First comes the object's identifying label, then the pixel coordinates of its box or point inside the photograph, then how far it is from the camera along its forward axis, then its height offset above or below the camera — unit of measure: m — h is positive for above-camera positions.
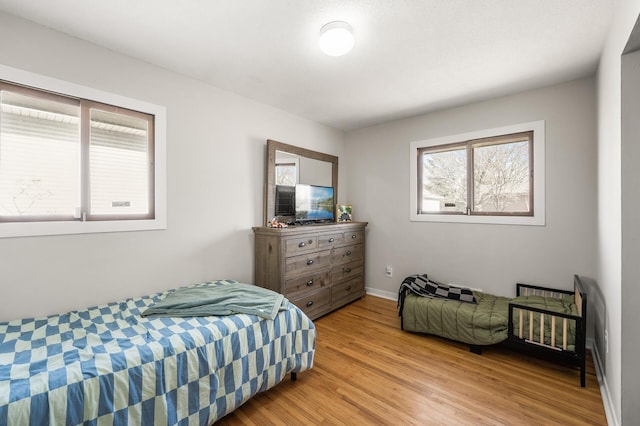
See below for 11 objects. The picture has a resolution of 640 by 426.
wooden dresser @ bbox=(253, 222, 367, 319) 2.79 -0.57
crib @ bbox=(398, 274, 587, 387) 2.09 -0.89
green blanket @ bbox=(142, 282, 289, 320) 1.90 -0.66
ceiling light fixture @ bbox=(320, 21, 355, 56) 1.74 +1.13
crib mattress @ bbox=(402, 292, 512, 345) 2.38 -0.96
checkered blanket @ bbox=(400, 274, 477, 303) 2.79 -0.81
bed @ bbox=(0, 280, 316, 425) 1.16 -0.76
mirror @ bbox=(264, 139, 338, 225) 3.13 +0.57
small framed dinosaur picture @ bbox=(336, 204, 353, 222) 3.93 +0.00
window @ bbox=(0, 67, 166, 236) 1.76 +0.37
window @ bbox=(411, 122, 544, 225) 2.80 +0.42
